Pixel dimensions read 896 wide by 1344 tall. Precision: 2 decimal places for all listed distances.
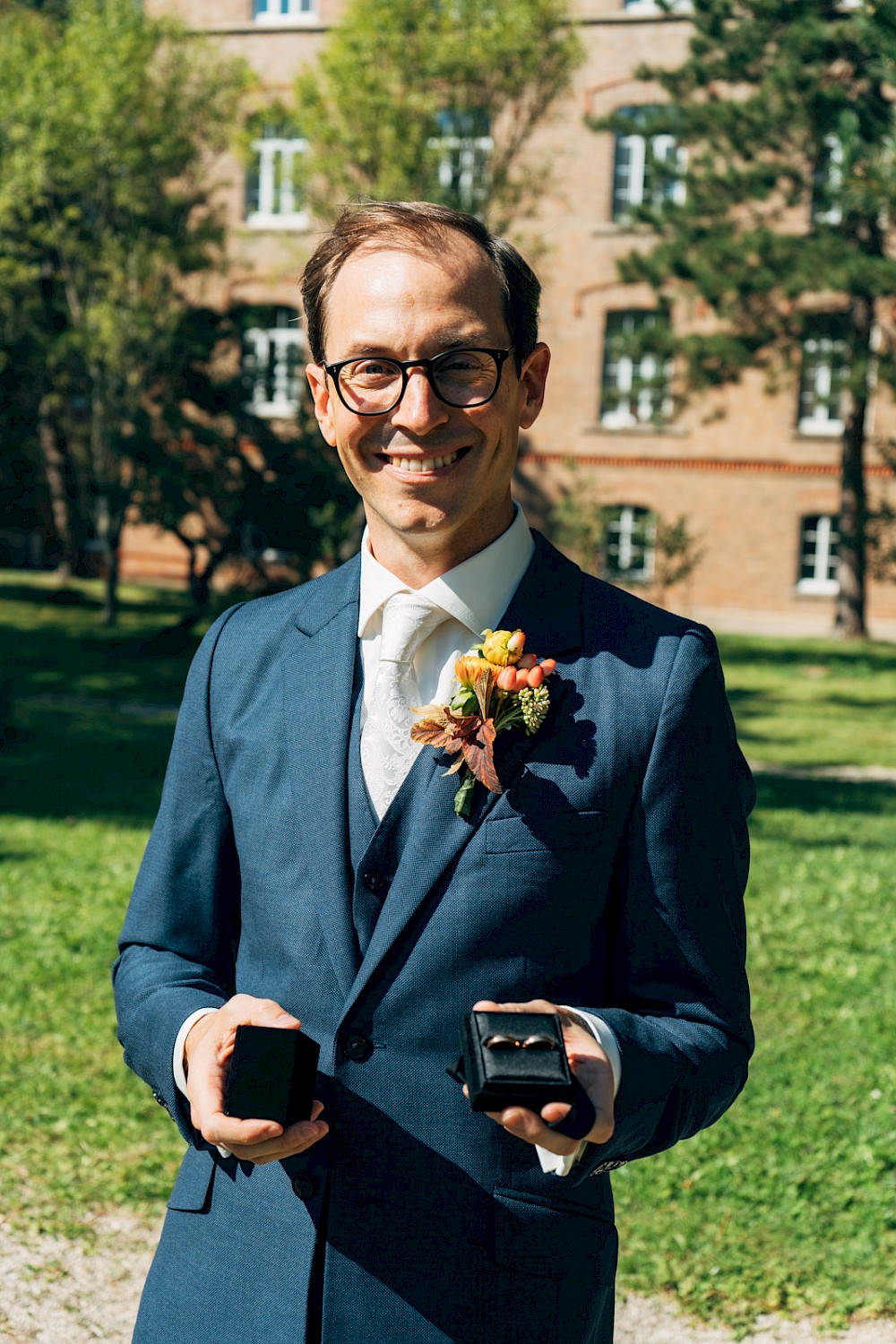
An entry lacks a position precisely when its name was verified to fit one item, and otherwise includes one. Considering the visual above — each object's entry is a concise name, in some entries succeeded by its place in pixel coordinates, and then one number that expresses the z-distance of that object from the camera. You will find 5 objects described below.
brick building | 28.80
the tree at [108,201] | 21.08
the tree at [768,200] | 20.77
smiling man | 1.95
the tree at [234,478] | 21.17
